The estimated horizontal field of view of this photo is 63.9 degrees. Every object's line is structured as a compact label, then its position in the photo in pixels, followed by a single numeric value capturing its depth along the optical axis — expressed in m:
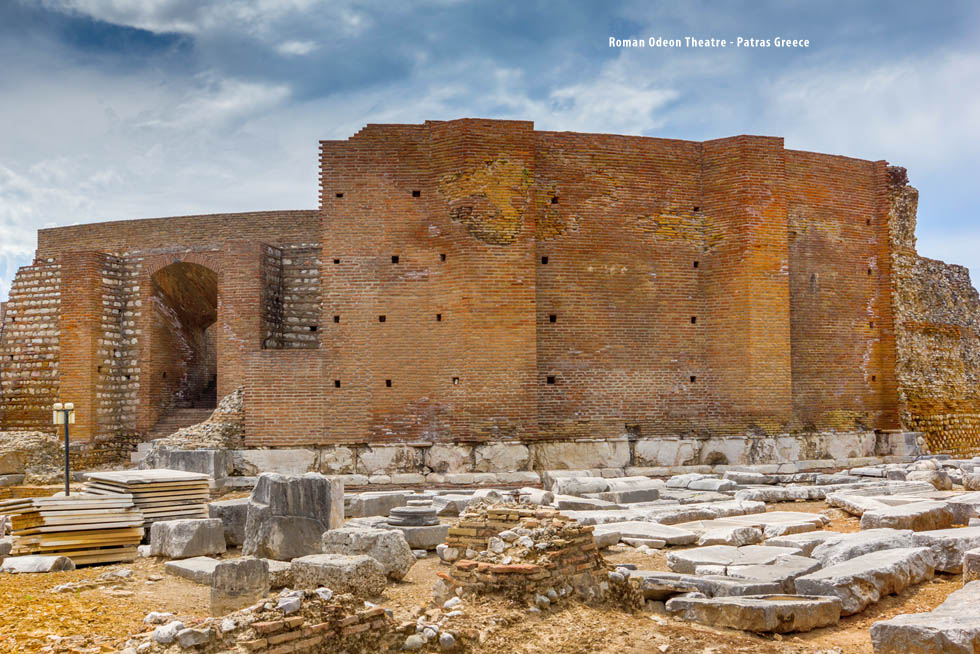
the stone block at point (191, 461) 14.69
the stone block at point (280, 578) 7.49
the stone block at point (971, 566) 7.00
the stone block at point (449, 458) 14.95
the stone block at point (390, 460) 15.06
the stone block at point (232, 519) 10.23
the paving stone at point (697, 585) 6.75
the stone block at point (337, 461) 15.09
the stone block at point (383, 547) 8.12
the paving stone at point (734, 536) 9.45
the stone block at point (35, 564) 8.62
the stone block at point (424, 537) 9.78
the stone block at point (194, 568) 8.35
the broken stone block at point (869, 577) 6.68
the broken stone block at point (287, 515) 9.27
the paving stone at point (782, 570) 6.99
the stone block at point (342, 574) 7.05
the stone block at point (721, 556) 7.84
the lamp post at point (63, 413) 14.80
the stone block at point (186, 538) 9.47
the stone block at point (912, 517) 9.43
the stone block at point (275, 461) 15.10
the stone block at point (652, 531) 9.68
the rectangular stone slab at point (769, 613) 6.23
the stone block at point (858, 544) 7.96
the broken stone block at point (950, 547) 7.89
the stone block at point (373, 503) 11.45
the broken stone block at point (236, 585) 7.00
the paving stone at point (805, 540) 8.84
